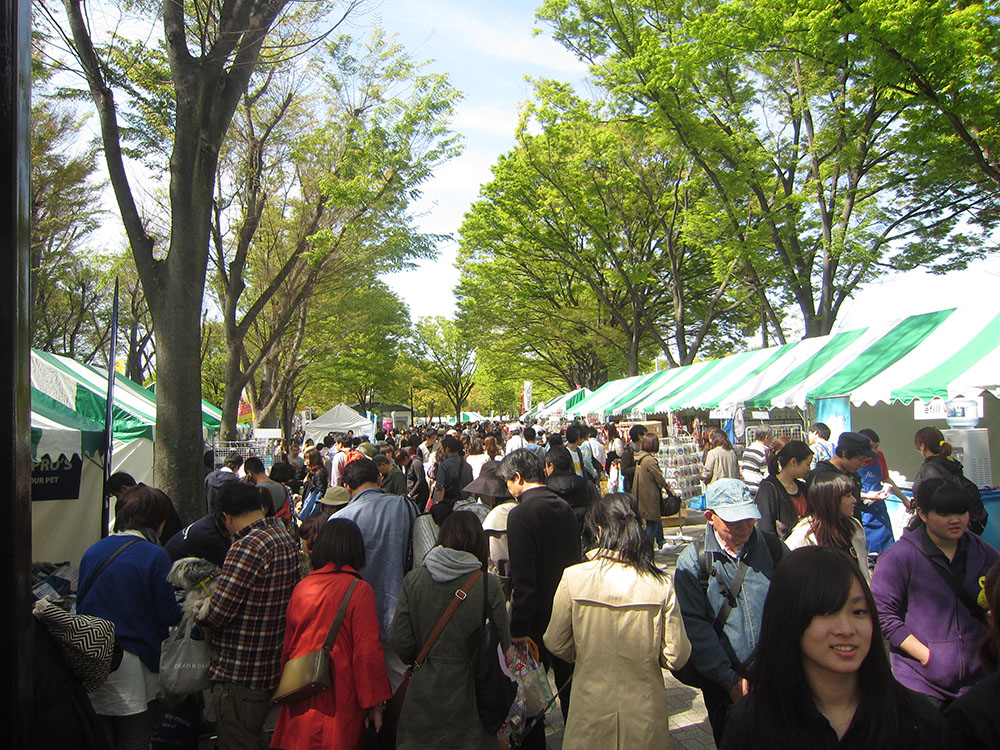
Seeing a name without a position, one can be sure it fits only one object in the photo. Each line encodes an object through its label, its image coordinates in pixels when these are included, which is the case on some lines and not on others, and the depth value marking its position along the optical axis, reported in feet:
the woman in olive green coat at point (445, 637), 10.15
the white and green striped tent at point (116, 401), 23.13
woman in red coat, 10.34
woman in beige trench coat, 9.43
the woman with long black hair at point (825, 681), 5.32
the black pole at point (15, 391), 2.99
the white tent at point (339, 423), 78.43
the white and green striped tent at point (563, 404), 78.95
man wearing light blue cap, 9.28
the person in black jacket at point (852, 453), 17.44
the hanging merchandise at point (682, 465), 43.19
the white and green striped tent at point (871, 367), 24.02
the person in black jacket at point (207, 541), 14.38
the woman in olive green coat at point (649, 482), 27.84
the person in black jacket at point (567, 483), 17.21
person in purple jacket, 9.24
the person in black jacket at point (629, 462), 31.83
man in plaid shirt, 10.87
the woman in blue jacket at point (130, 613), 10.90
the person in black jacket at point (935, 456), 18.69
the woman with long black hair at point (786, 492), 15.65
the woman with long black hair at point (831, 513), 11.67
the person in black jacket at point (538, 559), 12.40
